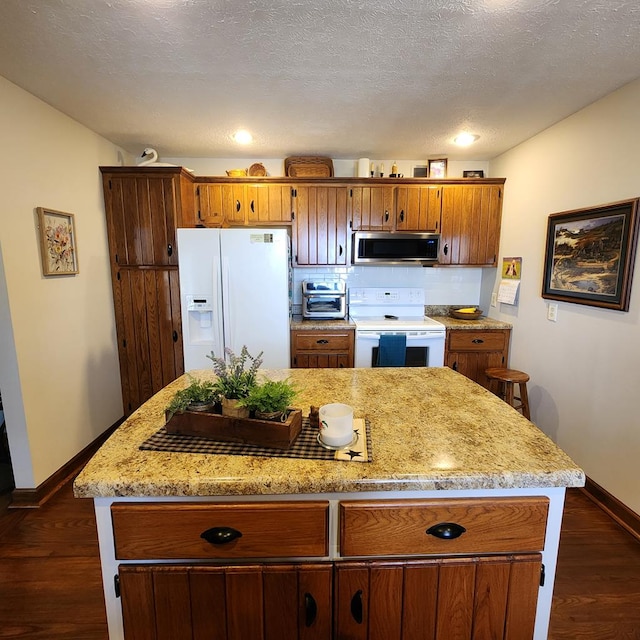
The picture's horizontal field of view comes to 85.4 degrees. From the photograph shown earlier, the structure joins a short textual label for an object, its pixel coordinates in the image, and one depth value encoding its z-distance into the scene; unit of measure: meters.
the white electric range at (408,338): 3.06
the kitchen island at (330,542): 0.90
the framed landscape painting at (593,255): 1.94
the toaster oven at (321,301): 3.33
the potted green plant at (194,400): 1.08
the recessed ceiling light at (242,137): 2.66
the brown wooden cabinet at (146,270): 2.80
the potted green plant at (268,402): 1.03
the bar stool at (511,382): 2.61
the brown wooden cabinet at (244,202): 3.17
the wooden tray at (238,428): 1.01
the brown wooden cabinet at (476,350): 3.13
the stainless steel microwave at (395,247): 3.20
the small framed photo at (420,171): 3.43
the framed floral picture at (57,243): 2.16
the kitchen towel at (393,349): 3.03
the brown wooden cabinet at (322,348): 3.07
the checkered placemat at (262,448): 0.99
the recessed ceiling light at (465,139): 2.74
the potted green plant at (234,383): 1.05
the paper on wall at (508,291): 3.03
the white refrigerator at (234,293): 2.69
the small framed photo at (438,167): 3.28
